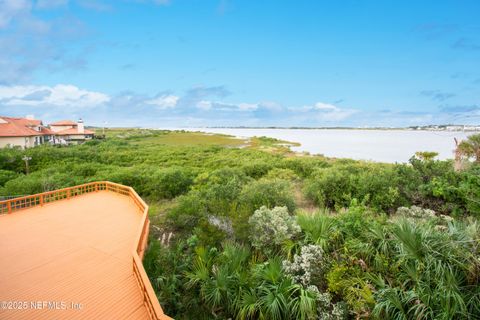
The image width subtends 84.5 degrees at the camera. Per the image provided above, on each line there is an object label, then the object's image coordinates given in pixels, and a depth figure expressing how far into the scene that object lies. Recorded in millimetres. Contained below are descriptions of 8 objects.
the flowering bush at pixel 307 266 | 6828
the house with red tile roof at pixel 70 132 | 59875
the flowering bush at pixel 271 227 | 8203
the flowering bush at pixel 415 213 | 8914
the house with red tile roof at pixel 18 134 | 37403
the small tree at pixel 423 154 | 25172
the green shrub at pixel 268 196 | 11773
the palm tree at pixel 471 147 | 19323
